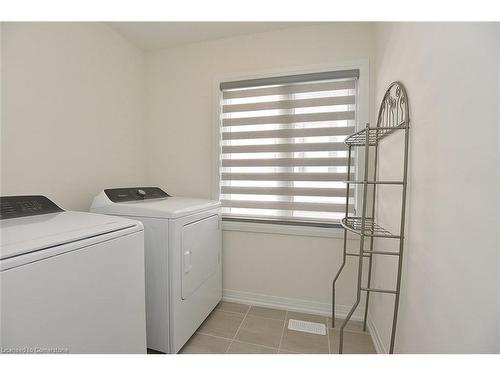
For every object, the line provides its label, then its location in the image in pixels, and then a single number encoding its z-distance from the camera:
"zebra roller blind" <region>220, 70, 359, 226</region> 1.81
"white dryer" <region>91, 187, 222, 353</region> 1.33
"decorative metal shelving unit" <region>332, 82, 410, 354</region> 1.12
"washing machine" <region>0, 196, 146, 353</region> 0.67
